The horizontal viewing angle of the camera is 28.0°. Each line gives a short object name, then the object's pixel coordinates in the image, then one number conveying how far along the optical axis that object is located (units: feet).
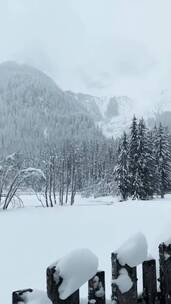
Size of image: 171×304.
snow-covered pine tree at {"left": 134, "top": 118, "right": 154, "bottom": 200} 100.78
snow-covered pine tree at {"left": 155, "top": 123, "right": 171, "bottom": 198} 114.21
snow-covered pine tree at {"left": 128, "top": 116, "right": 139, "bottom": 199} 101.50
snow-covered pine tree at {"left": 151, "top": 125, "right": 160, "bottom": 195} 107.34
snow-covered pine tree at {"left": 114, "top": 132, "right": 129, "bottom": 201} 104.58
